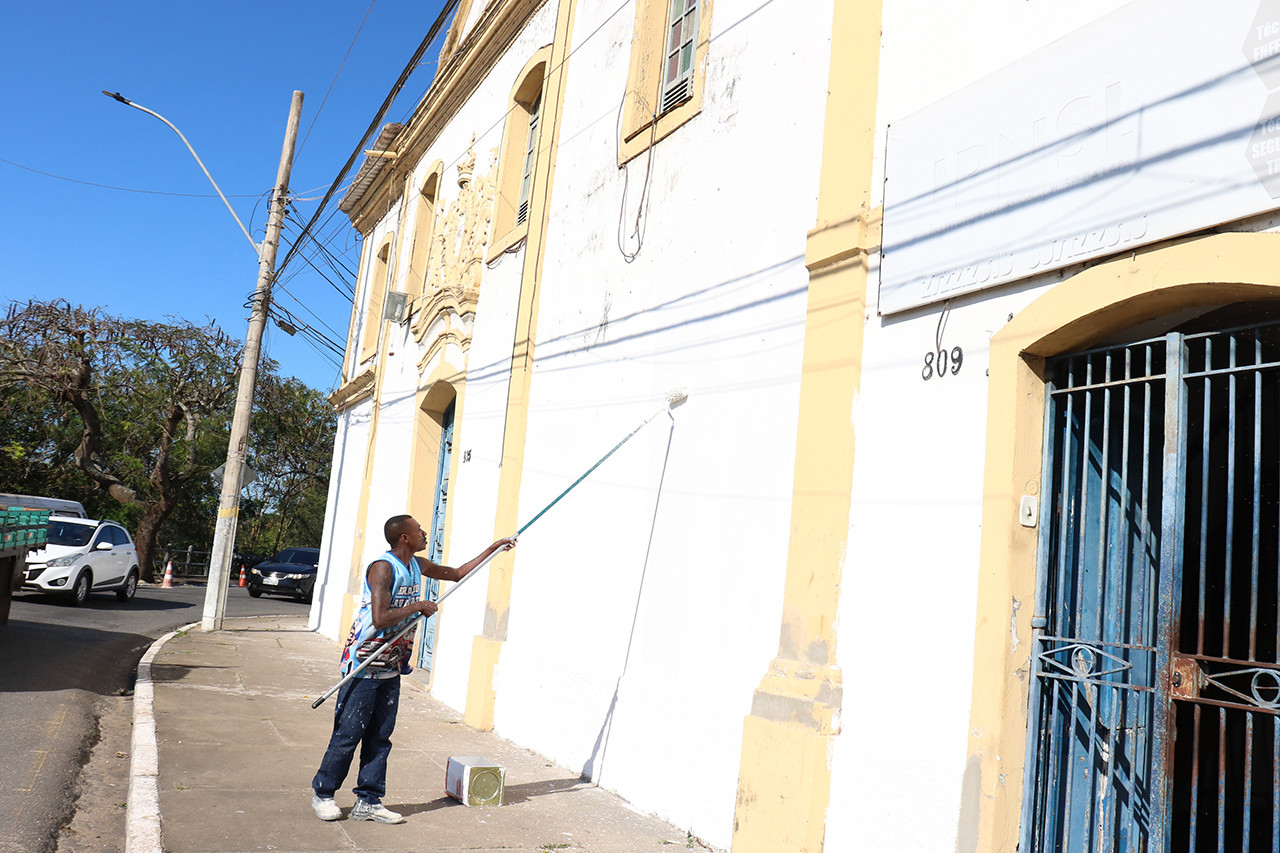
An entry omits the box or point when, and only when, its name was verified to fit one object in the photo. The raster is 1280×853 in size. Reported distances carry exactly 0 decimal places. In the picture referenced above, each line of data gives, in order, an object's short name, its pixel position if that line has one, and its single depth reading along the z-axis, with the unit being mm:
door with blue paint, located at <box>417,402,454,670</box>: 11688
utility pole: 15508
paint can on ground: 5910
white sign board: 3520
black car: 26469
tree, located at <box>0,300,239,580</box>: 24594
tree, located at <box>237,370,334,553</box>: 35969
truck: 11039
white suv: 15641
